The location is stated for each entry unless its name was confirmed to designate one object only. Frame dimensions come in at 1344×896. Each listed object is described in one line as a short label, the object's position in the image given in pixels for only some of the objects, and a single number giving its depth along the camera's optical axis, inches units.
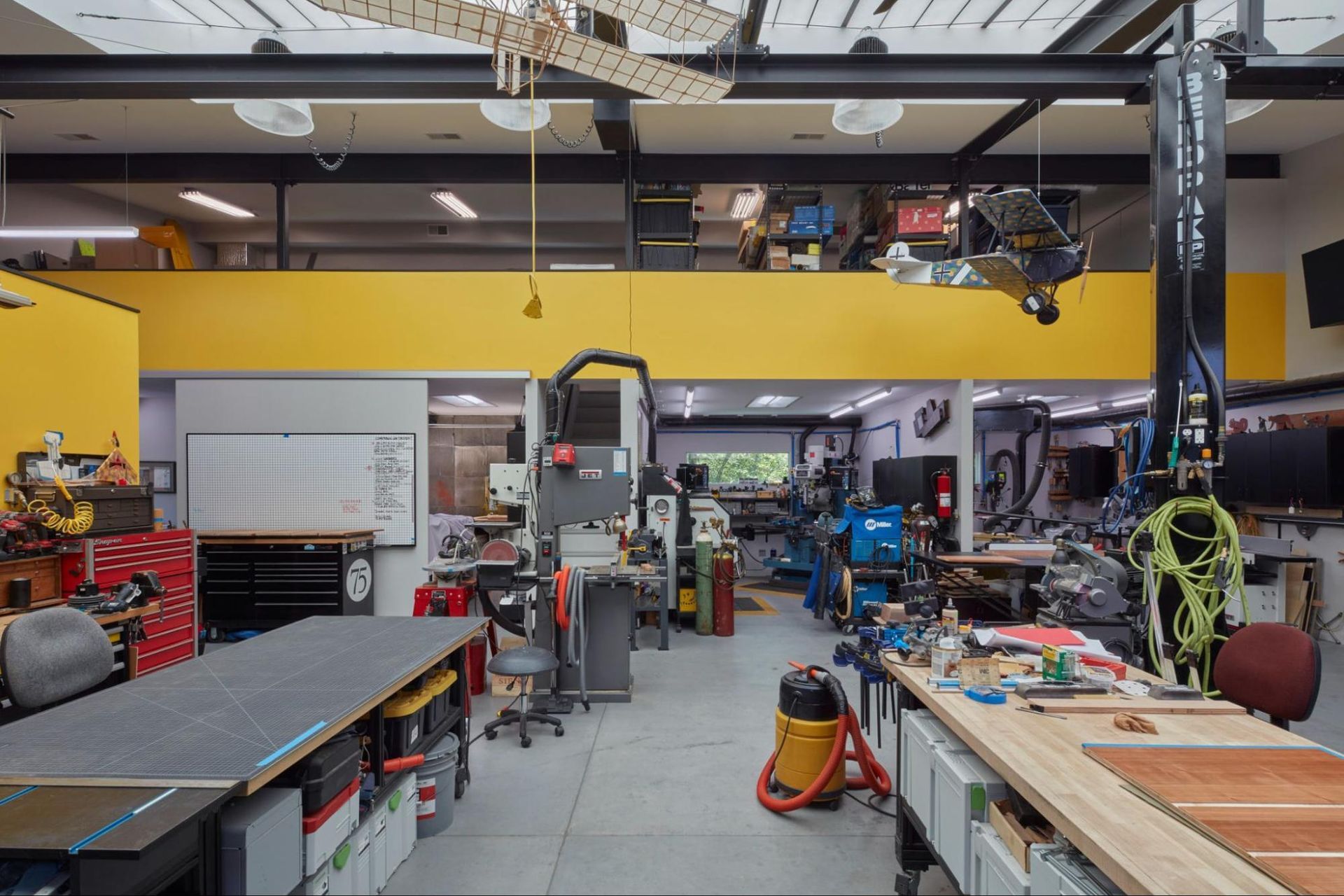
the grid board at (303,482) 231.9
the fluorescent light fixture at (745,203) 283.4
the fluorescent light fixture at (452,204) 299.9
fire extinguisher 245.6
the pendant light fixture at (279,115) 176.9
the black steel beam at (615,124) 199.0
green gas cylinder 242.2
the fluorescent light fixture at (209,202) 282.0
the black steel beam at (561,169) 256.4
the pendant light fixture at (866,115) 184.9
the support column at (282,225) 243.6
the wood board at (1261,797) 46.7
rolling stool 137.3
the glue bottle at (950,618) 104.7
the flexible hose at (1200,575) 112.1
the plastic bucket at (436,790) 106.3
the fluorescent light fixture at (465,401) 343.9
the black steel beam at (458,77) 155.2
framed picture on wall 293.9
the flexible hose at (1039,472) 323.0
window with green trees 507.5
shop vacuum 109.9
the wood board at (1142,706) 78.5
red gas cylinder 240.1
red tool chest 150.0
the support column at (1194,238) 125.3
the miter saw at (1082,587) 99.1
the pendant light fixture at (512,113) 180.5
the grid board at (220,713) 62.8
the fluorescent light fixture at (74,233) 175.2
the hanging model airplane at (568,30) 92.2
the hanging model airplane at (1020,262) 159.3
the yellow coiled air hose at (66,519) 143.6
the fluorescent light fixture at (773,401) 348.8
